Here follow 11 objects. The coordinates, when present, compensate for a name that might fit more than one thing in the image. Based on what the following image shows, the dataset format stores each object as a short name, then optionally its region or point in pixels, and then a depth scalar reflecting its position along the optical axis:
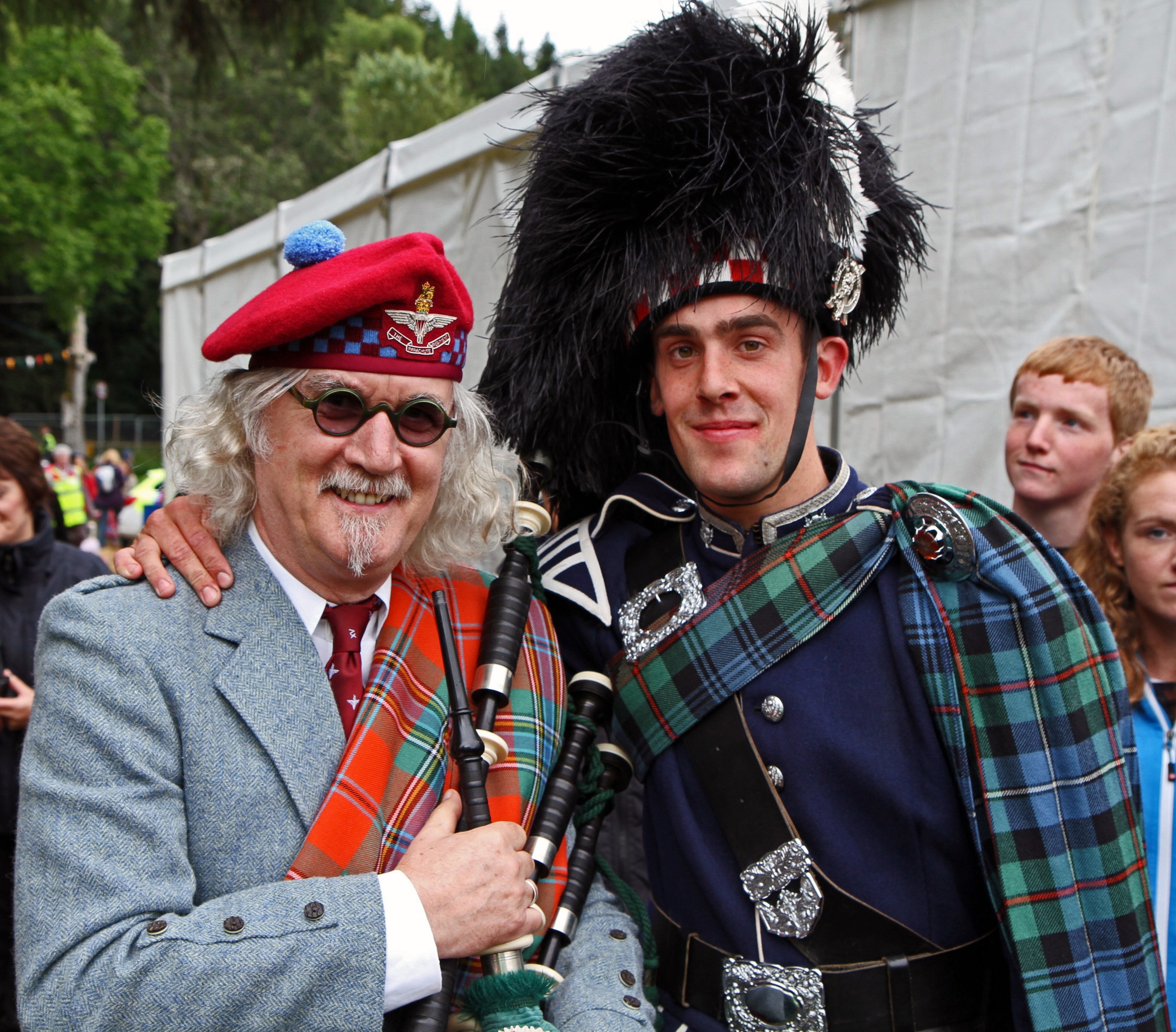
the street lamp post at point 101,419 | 28.62
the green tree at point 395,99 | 33.59
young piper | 1.86
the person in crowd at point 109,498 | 14.51
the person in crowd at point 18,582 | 3.28
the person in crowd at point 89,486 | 15.20
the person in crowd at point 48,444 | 16.71
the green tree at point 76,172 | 26.41
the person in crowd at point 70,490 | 9.54
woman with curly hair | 2.15
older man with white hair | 1.54
